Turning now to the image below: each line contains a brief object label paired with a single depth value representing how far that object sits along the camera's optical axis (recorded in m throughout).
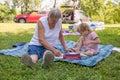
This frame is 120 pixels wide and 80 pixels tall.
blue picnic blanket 2.74
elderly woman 2.76
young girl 3.19
